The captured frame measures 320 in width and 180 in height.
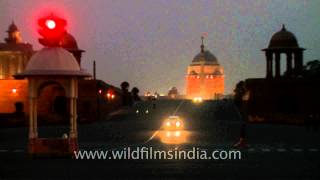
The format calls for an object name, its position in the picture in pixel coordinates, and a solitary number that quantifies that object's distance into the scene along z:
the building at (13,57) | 125.19
